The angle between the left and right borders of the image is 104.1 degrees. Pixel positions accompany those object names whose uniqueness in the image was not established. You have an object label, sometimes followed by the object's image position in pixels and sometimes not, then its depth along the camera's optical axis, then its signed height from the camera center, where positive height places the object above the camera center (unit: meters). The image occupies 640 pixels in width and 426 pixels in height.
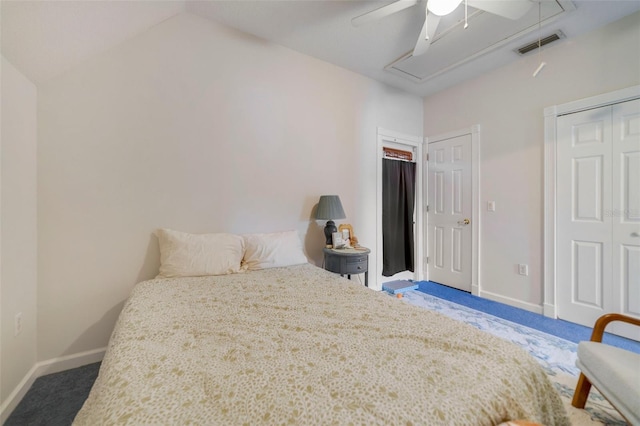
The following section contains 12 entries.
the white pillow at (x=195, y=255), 1.84 -0.34
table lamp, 2.53 -0.01
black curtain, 3.38 -0.07
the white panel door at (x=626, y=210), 2.09 -0.02
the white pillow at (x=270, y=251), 2.09 -0.36
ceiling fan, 1.61 +1.34
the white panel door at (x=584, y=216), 2.25 -0.08
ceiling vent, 2.34 +1.63
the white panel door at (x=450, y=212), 3.24 -0.05
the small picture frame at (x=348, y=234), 2.75 -0.28
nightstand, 2.44 -0.51
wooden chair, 1.02 -0.75
